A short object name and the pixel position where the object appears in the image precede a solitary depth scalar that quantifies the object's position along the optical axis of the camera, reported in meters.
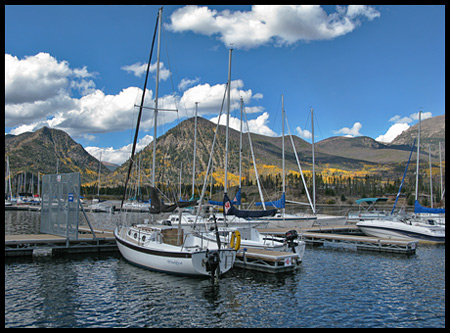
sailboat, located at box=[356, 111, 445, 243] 36.28
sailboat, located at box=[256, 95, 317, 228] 45.41
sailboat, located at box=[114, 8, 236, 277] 19.56
